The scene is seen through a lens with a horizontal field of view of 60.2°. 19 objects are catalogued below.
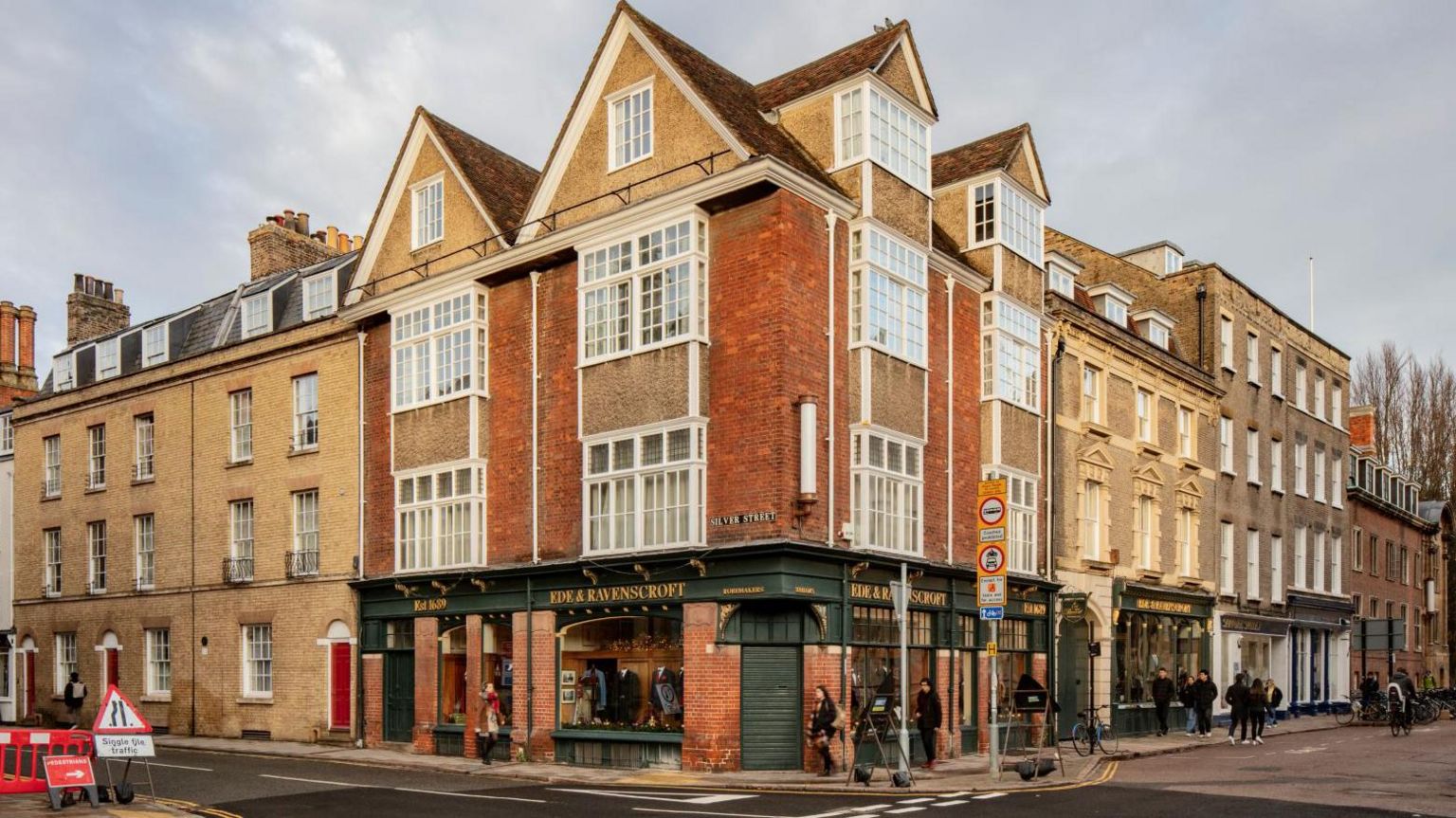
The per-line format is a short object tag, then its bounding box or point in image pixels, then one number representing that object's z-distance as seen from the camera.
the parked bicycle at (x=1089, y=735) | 26.31
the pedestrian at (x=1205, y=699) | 31.62
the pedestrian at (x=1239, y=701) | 29.81
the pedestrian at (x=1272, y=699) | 34.25
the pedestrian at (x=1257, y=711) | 30.44
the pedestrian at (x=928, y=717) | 22.27
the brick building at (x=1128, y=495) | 30.12
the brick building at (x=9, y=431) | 39.72
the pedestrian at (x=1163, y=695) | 31.52
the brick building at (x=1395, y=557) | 49.06
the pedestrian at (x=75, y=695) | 33.16
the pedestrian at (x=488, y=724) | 24.19
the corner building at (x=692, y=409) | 21.44
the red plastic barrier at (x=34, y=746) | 17.11
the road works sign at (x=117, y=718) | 16.48
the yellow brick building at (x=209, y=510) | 29.59
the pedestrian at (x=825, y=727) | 20.36
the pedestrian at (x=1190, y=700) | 32.03
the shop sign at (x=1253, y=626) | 37.12
